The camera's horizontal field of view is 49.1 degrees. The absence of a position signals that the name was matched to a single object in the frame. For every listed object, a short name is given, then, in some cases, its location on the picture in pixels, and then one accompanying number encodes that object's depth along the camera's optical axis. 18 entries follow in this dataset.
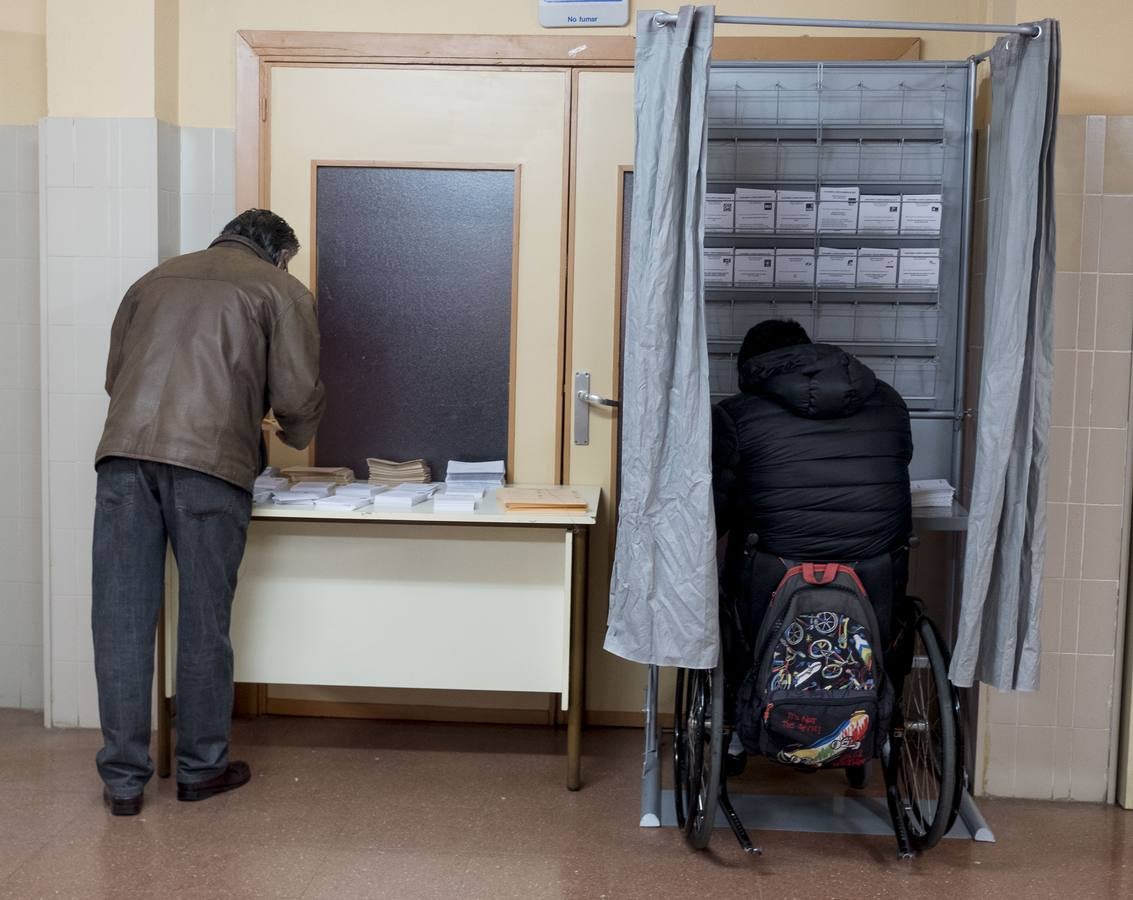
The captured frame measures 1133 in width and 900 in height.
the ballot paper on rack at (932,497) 3.22
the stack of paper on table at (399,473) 3.87
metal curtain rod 2.74
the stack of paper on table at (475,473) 3.89
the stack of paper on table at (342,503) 3.34
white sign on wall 3.84
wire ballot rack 3.48
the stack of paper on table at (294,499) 3.39
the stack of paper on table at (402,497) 3.38
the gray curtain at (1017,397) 2.78
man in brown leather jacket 3.12
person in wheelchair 2.83
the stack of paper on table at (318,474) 3.77
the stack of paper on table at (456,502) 3.35
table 3.47
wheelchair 2.80
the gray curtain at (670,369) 2.74
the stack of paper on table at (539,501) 3.36
